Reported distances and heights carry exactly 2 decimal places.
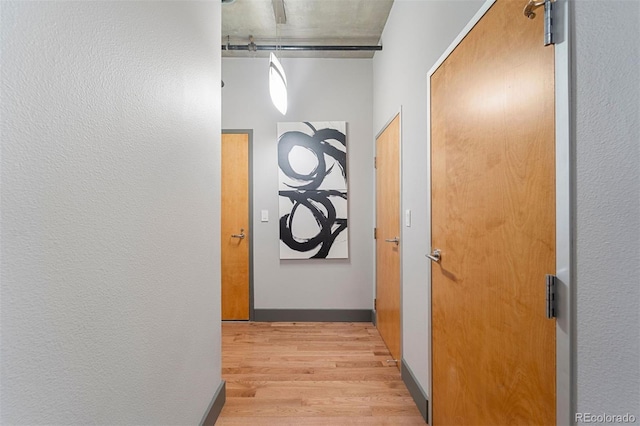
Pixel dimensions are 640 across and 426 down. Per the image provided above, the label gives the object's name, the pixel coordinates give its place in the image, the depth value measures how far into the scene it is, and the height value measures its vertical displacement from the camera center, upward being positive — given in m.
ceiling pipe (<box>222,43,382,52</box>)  2.85 +1.58
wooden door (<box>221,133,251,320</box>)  3.19 -0.14
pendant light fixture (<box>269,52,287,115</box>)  2.20 +0.99
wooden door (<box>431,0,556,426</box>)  0.84 -0.04
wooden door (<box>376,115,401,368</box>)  2.29 -0.20
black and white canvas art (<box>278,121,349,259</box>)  3.14 +0.40
